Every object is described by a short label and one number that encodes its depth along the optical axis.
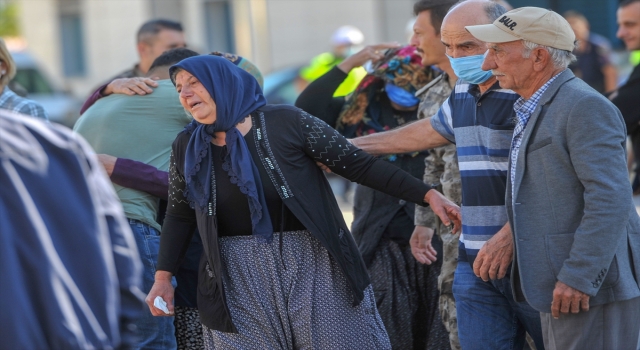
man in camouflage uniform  8.91
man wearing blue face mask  7.45
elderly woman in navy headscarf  7.48
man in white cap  6.24
